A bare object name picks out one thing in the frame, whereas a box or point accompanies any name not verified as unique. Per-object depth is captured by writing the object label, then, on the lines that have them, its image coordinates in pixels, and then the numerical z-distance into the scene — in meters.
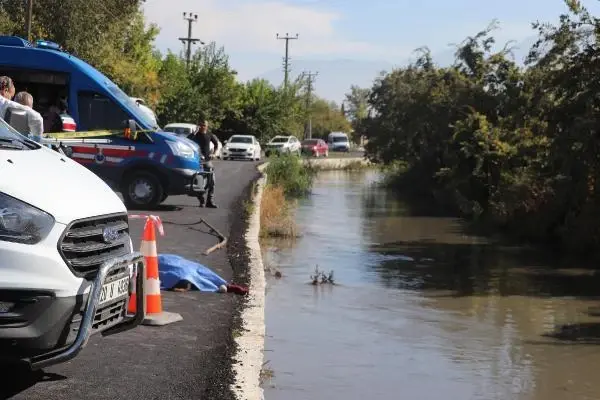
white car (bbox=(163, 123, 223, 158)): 42.47
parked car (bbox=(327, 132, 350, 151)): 88.88
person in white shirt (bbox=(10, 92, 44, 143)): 7.04
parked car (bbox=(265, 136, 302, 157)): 56.12
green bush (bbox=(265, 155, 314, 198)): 34.41
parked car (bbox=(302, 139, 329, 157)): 65.19
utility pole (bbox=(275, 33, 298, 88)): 90.65
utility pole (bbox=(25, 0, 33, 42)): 28.47
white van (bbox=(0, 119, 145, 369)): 4.88
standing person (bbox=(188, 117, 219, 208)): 19.73
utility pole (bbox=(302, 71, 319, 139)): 106.69
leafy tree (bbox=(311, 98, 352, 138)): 116.44
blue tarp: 10.15
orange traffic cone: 8.23
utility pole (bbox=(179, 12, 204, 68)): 76.01
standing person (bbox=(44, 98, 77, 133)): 16.06
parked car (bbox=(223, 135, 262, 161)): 49.62
